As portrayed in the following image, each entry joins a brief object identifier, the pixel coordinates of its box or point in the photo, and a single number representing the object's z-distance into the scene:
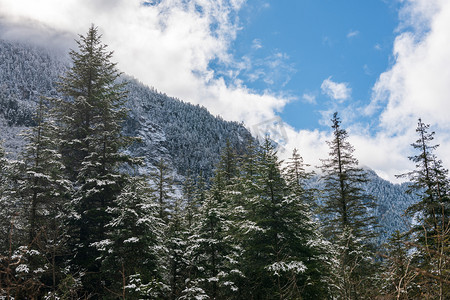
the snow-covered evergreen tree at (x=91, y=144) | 14.49
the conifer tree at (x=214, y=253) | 12.90
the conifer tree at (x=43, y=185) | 13.80
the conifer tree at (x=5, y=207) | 13.66
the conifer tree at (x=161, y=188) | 22.23
